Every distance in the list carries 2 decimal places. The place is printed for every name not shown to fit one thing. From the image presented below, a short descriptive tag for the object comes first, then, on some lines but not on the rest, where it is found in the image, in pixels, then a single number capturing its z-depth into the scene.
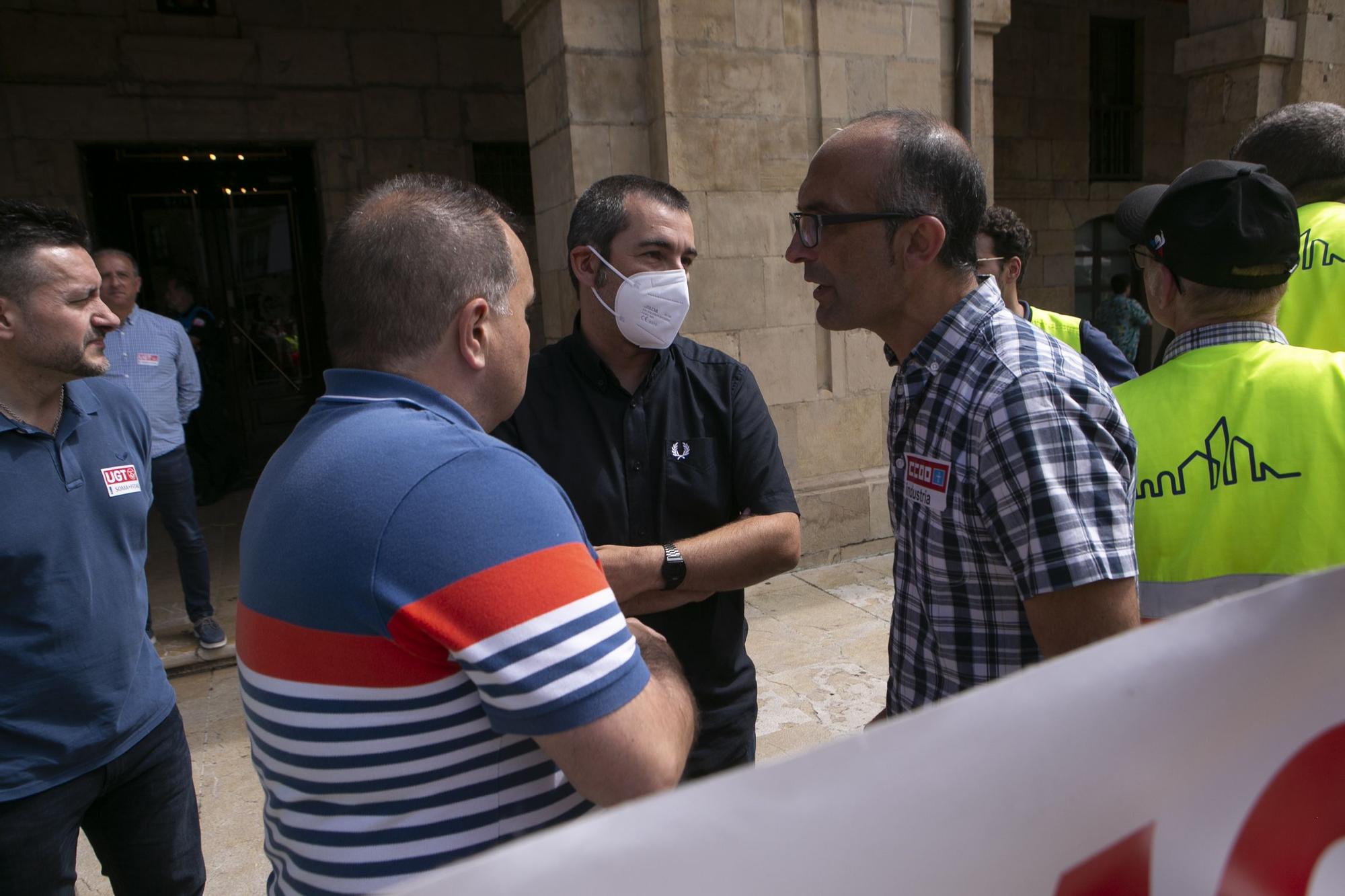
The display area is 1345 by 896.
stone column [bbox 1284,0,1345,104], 6.62
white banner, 0.62
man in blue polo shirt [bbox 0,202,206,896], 1.85
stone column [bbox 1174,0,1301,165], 6.52
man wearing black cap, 1.47
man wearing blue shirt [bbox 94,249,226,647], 4.45
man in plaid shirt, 1.26
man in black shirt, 2.05
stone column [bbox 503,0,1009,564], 4.74
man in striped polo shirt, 0.94
